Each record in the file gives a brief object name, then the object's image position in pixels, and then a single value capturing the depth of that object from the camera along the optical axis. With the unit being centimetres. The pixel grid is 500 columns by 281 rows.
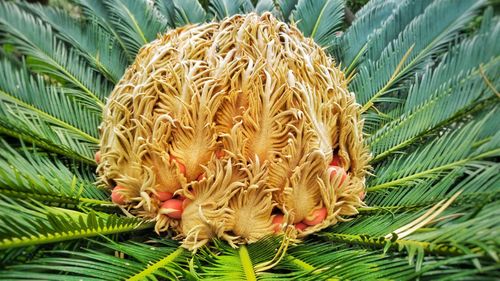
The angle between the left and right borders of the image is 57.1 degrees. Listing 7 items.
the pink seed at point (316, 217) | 50
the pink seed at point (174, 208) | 48
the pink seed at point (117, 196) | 52
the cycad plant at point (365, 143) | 35
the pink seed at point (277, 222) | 48
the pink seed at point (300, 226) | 50
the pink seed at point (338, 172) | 50
